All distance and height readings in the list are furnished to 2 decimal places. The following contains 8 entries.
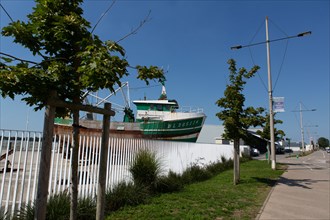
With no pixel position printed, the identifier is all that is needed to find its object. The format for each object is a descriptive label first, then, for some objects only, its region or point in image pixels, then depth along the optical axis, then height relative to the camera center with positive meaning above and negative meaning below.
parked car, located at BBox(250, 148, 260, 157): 48.50 -2.10
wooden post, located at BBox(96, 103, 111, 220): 4.71 -0.59
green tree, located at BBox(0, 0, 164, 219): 3.33 +0.92
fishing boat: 24.78 +1.40
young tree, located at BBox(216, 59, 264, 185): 12.74 +1.21
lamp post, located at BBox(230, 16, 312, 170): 20.50 +2.44
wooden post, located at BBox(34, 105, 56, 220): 3.80 -0.37
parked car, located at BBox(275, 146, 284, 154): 64.79 -2.02
